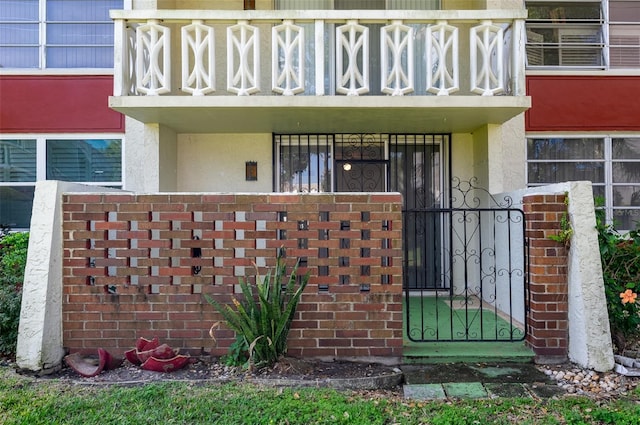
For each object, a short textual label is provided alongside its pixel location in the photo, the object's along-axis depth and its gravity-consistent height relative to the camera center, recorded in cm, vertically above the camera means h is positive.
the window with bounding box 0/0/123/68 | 727 +327
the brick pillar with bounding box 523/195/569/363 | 432 -67
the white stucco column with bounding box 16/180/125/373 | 400 -59
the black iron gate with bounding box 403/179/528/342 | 499 -69
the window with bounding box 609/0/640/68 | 746 +331
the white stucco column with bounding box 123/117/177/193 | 639 +107
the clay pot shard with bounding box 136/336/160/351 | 418 -114
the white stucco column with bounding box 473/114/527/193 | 668 +114
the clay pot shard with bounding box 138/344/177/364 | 407 -120
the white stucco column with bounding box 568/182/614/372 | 404 -65
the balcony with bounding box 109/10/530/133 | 565 +212
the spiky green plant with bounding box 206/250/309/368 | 402 -86
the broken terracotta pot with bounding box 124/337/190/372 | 404 -124
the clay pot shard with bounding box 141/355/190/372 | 403 -129
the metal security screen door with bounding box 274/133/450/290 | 737 +95
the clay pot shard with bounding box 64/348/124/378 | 397 -129
